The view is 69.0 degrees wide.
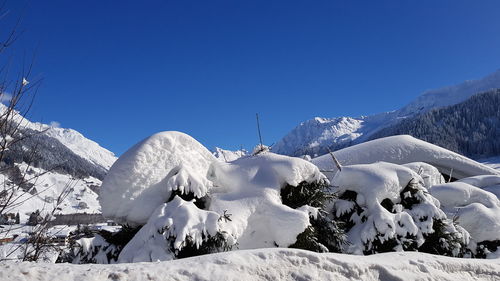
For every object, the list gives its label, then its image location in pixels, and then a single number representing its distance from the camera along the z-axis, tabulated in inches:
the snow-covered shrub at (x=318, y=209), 210.8
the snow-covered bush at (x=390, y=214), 216.2
